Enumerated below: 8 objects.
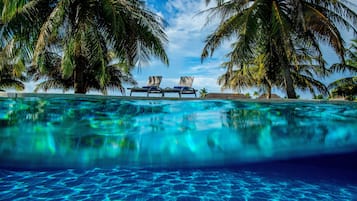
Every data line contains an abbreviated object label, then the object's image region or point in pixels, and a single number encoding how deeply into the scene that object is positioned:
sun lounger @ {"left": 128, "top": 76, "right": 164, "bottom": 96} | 13.27
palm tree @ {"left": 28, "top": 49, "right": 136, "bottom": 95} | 16.16
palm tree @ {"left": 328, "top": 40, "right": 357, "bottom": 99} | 16.81
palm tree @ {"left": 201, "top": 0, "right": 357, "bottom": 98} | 9.98
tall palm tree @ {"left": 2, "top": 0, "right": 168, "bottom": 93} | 9.48
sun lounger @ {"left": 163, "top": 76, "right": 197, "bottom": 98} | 13.33
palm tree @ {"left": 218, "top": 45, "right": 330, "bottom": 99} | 15.05
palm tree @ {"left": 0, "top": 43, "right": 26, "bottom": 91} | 10.45
